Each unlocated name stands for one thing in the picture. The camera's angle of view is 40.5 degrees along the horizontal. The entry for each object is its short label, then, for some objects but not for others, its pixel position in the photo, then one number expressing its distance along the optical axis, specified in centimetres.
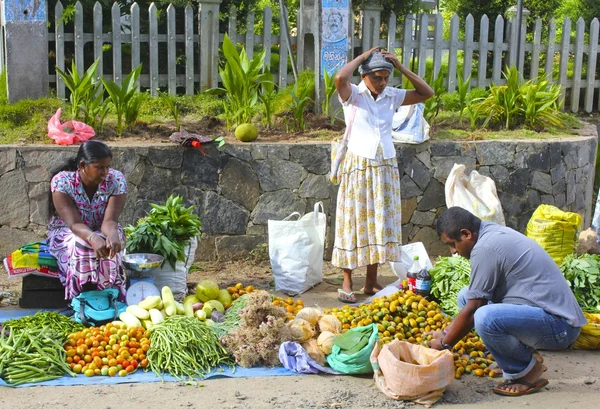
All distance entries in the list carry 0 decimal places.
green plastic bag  504
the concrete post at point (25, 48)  837
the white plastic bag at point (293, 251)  689
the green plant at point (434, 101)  863
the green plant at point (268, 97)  834
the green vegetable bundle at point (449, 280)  615
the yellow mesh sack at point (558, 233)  725
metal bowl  623
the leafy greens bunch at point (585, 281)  615
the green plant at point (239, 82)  829
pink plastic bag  748
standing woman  655
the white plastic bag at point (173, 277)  648
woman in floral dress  586
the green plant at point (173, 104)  824
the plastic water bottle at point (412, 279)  639
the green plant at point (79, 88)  789
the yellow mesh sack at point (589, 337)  562
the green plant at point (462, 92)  893
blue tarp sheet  494
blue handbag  570
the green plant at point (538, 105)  896
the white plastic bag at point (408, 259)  692
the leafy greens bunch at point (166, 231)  646
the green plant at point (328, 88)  856
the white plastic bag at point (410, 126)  803
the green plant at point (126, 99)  793
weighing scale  605
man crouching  465
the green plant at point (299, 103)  842
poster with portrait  876
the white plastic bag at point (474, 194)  764
